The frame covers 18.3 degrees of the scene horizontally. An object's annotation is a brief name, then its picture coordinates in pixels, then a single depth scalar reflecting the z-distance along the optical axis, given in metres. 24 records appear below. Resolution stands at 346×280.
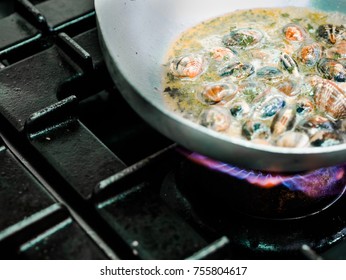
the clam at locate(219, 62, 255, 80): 0.85
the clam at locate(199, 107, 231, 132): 0.80
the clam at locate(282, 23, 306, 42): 0.89
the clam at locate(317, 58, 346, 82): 0.85
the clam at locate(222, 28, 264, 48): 0.88
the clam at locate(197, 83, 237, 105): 0.83
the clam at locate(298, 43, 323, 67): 0.86
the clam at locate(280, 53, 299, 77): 0.86
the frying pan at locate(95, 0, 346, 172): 0.72
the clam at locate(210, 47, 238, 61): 0.87
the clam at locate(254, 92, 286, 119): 0.81
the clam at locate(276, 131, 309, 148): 0.78
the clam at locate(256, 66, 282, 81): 0.85
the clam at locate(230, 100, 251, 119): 0.81
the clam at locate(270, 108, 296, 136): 0.80
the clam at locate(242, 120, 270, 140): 0.79
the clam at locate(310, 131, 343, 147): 0.78
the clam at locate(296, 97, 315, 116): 0.82
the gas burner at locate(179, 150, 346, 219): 0.80
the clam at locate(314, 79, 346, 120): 0.82
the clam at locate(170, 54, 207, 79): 0.85
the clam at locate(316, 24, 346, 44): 0.89
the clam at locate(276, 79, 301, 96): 0.83
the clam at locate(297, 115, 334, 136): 0.79
